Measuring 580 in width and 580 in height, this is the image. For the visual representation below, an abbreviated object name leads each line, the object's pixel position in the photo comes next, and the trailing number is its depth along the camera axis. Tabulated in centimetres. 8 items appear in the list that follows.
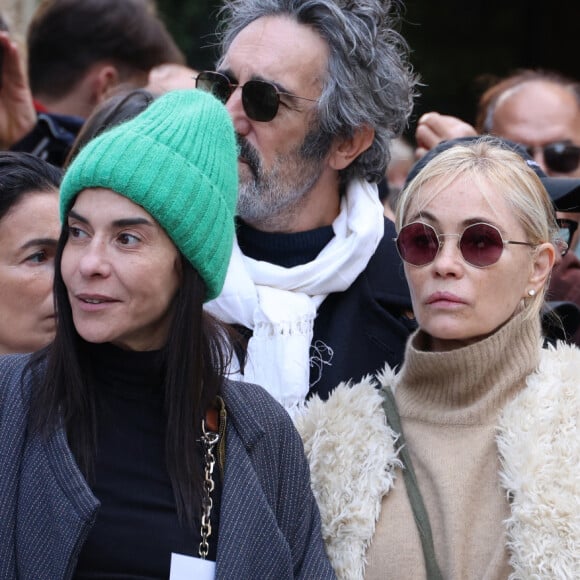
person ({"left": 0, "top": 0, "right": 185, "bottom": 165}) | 1036
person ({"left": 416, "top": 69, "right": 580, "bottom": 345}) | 952
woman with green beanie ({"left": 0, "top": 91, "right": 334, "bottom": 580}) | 498
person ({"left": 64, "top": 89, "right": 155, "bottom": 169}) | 744
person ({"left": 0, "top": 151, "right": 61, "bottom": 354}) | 642
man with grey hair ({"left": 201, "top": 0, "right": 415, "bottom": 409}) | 690
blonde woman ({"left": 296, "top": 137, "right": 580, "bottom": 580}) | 537
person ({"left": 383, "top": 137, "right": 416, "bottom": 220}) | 1564
